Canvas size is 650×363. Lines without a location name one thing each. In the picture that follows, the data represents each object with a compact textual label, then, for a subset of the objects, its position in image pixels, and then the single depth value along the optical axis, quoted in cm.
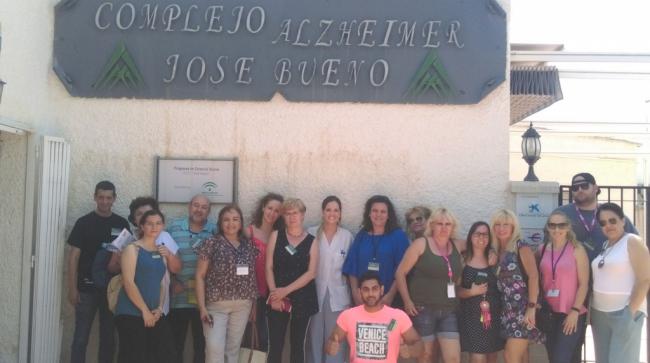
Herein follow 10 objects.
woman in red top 596
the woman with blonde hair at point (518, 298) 552
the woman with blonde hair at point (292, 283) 582
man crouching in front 505
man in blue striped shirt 593
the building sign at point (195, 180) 666
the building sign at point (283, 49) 671
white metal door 607
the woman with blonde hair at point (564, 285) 555
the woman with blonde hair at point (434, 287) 561
